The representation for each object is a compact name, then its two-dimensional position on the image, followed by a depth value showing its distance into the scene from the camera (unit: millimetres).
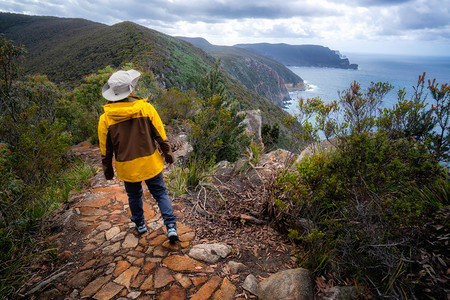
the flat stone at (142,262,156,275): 2256
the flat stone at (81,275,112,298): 2012
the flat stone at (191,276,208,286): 2102
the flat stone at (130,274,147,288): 2094
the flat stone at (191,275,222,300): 1967
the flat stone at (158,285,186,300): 1957
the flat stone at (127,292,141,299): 1971
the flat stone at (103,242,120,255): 2547
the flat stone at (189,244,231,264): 2395
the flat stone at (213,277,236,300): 1959
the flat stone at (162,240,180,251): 2592
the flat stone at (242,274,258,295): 2023
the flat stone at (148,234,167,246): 2685
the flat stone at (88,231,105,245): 2742
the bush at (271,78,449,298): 1911
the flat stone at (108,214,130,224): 3186
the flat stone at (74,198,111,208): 3611
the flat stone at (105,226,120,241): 2841
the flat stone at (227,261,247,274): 2232
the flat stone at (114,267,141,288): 2126
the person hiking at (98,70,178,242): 2334
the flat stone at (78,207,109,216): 3363
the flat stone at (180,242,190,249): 2623
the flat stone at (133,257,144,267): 2355
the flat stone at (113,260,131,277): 2249
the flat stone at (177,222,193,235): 2900
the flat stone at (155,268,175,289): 2102
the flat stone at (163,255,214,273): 2268
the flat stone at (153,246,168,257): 2504
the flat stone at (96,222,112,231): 3018
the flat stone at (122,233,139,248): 2662
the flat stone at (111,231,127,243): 2764
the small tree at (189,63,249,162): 4973
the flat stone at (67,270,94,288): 2113
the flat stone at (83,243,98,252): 2623
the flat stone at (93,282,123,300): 1973
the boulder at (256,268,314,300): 1844
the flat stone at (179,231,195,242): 2750
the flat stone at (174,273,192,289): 2084
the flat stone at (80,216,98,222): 3212
